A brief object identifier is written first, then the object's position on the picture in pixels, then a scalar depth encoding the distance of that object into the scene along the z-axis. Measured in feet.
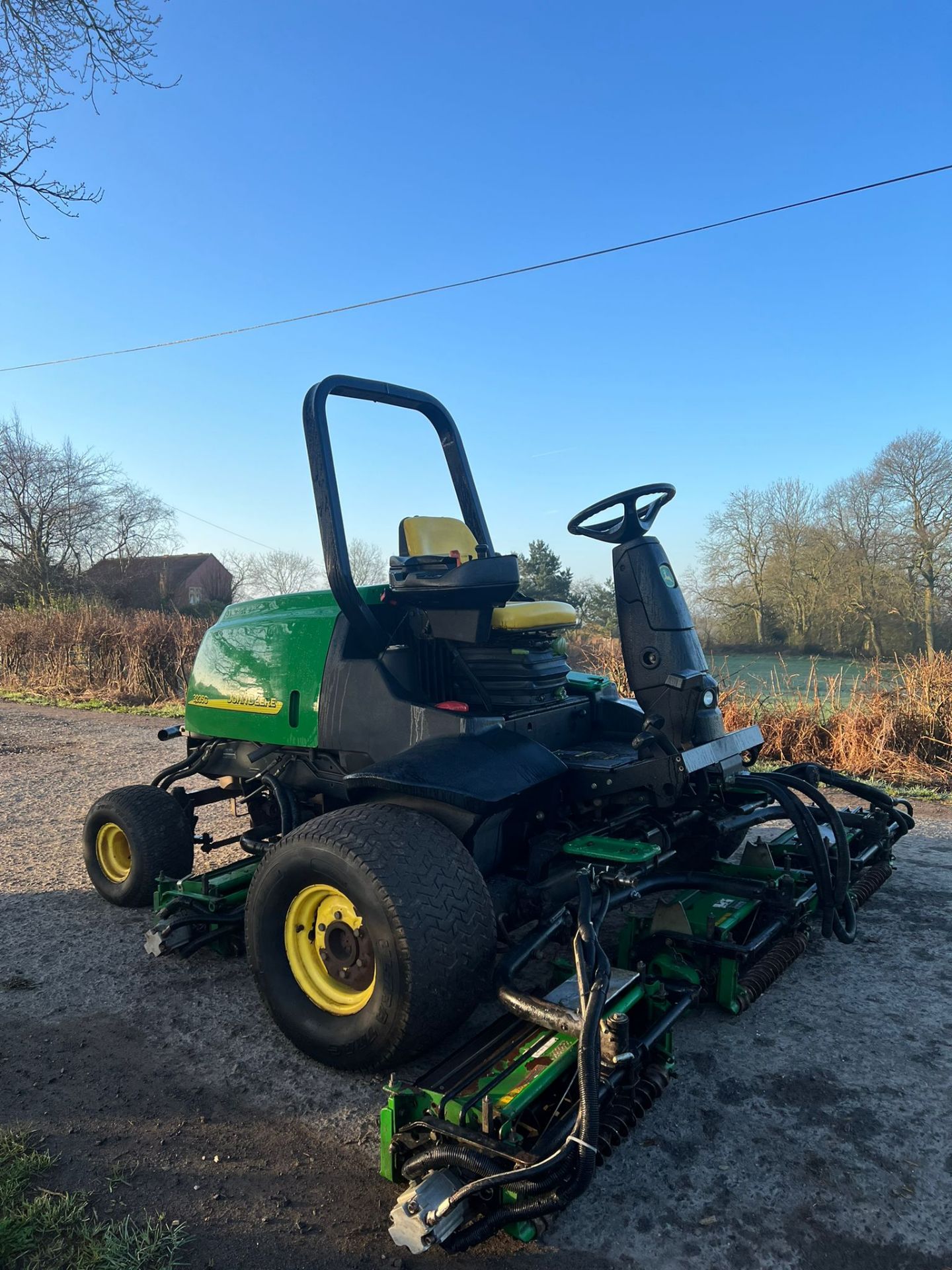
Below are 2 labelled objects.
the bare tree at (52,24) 18.79
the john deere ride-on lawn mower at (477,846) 7.63
